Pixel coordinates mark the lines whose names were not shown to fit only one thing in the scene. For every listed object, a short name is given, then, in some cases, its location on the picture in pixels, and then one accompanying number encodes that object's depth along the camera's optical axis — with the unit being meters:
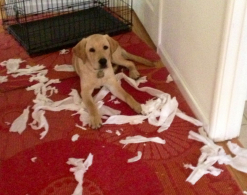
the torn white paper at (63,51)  3.01
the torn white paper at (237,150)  1.96
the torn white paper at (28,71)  2.74
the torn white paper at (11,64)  2.79
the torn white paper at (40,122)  2.17
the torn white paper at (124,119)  2.22
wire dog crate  3.10
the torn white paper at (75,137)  2.10
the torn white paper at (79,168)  1.77
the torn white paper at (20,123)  2.19
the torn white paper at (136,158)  1.94
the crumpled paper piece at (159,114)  2.21
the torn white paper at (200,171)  1.81
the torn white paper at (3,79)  2.66
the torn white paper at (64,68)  2.77
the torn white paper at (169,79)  2.60
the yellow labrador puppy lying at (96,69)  2.33
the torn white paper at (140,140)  2.06
